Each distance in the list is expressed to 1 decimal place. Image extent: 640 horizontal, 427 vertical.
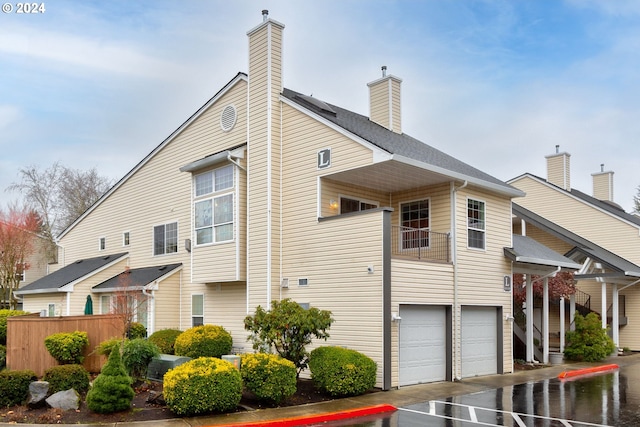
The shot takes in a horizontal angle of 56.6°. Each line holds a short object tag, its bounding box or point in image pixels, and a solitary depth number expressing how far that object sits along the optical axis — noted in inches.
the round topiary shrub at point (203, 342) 647.1
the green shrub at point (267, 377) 469.1
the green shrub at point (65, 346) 538.3
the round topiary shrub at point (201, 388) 423.8
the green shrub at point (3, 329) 741.3
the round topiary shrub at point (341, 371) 513.3
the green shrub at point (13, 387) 445.7
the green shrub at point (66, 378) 460.1
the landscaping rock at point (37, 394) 442.9
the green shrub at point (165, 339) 719.7
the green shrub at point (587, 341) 849.5
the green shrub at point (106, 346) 546.6
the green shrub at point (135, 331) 682.8
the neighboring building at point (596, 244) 967.0
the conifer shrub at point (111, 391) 425.4
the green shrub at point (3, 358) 623.5
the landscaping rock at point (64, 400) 438.0
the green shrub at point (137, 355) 544.4
